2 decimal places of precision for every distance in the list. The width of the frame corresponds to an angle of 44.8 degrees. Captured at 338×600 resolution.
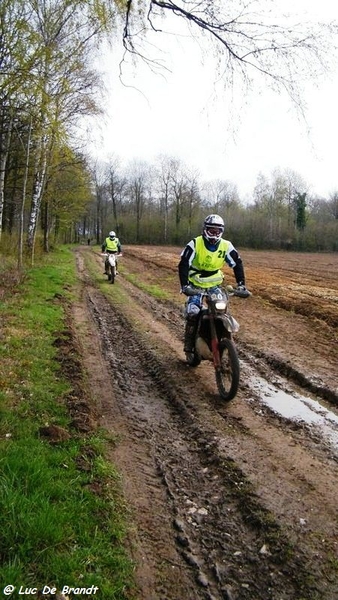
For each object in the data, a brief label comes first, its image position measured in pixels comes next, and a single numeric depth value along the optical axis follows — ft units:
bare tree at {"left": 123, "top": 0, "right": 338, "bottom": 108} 13.92
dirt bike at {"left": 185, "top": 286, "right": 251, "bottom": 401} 17.40
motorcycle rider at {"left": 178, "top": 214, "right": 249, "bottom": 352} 19.95
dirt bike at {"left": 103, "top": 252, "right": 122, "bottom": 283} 53.31
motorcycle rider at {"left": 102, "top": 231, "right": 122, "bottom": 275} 56.32
